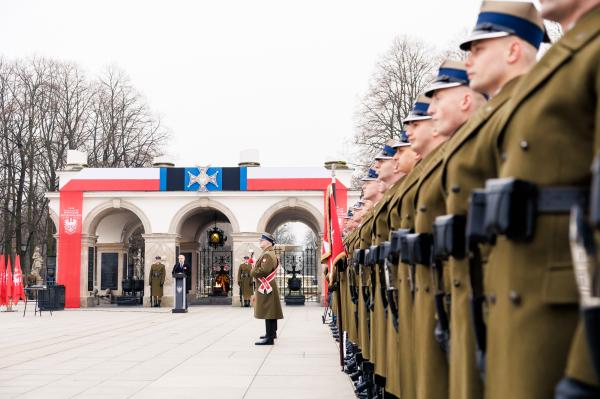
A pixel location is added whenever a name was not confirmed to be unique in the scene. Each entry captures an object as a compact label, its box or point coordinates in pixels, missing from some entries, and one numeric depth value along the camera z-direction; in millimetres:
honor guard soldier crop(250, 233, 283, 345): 12570
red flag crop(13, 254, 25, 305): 25938
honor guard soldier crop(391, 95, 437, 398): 4121
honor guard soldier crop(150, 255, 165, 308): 27656
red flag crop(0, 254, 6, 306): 25312
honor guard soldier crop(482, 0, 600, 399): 1983
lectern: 24031
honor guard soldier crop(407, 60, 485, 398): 3253
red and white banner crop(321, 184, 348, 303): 8633
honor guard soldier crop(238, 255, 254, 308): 26781
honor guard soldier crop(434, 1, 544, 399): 2615
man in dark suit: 22844
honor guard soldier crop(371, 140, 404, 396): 5215
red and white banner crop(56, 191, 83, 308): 28250
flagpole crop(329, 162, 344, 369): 8844
